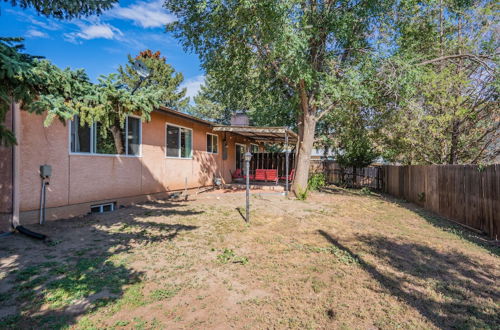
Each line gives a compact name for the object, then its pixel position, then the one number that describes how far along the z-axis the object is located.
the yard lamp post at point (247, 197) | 6.27
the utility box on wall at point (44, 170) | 5.66
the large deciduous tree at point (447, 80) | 8.68
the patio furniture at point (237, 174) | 14.30
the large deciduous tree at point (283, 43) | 8.23
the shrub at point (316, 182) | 14.24
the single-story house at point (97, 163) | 5.35
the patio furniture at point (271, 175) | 13.26
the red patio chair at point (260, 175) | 13.51
